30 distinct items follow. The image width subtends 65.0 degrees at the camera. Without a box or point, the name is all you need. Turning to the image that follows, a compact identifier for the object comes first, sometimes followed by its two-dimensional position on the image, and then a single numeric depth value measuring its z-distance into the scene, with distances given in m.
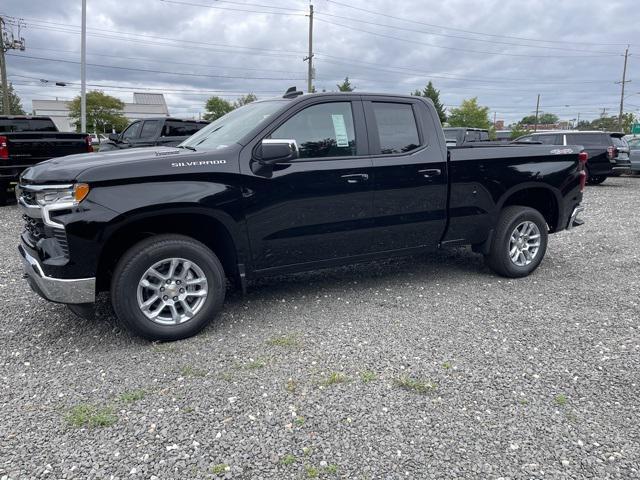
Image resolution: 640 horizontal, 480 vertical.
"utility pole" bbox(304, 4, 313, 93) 33.28
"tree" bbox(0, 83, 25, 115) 58.21
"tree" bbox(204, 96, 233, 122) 67.56
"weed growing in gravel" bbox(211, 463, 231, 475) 2.43
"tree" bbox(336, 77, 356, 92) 48.92
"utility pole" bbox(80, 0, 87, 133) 21.98
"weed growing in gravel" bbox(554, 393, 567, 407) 3.04
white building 94.05
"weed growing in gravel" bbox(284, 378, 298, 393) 3.18
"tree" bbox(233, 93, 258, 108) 64.36
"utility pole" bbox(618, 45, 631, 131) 54.12
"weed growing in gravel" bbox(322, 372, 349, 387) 3.27
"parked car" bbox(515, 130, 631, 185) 14.75
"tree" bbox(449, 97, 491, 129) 58.12
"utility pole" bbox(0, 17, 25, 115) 27.95
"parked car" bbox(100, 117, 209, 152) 12.22
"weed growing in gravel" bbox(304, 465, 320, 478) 2.41
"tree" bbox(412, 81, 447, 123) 55.81
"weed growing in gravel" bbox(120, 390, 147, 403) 3.07
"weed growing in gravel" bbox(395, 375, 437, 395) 3.18
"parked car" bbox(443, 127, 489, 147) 16.65
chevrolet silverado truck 3.56
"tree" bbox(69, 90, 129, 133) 69.00
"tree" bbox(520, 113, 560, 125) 115.12
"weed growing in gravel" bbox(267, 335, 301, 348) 3.85
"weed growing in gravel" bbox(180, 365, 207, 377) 3.38
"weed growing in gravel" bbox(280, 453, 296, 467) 2.49
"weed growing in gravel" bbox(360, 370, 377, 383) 3.30
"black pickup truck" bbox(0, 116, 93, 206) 9.30
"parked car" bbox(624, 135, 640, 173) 17.34
